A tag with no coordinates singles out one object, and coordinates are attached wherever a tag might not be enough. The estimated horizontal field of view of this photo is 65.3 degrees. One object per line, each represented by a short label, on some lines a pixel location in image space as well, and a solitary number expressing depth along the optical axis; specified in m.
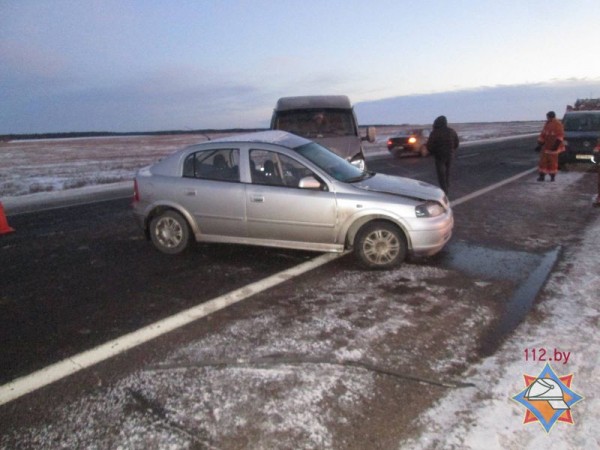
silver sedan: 5.66
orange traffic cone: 8.36
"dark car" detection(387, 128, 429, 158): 24.75
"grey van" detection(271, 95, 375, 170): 10.83
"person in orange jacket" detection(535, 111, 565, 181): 12.62
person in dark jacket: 10.30
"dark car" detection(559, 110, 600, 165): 15.20
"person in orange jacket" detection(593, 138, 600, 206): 9.00
